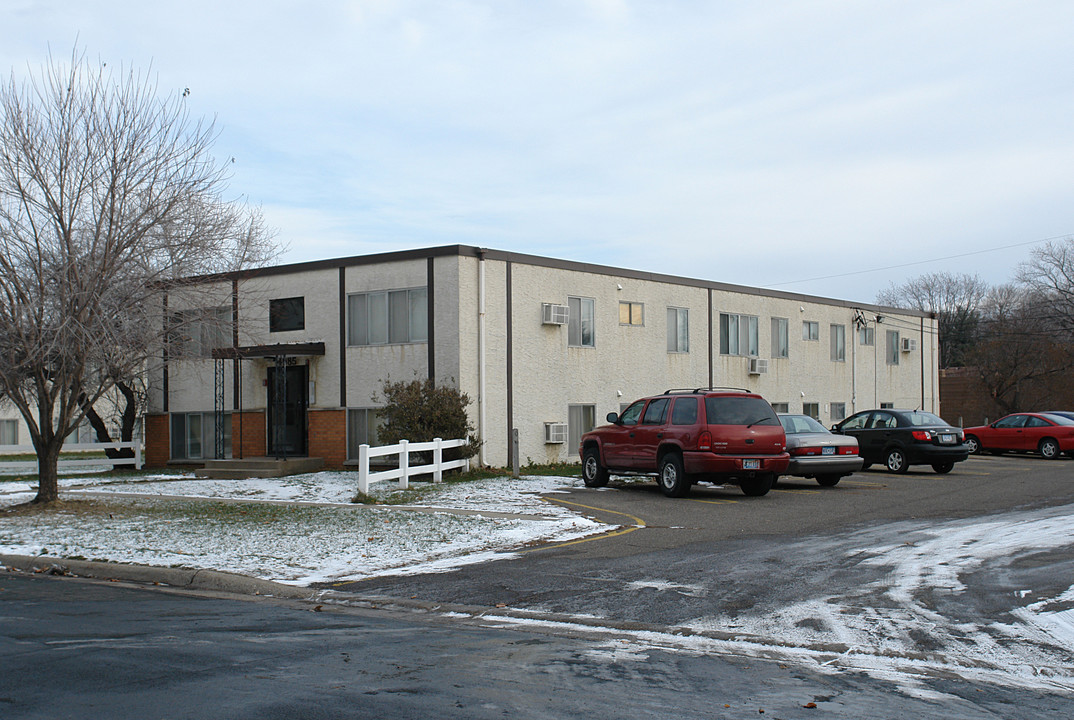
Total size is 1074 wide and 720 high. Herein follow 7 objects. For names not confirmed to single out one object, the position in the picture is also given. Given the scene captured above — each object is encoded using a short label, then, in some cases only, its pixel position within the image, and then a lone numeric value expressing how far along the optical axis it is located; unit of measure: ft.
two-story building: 75.10
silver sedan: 62.54
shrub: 68.74
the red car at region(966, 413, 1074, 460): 91.40
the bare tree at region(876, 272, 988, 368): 240.12
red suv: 54.90
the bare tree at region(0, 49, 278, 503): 49.03
